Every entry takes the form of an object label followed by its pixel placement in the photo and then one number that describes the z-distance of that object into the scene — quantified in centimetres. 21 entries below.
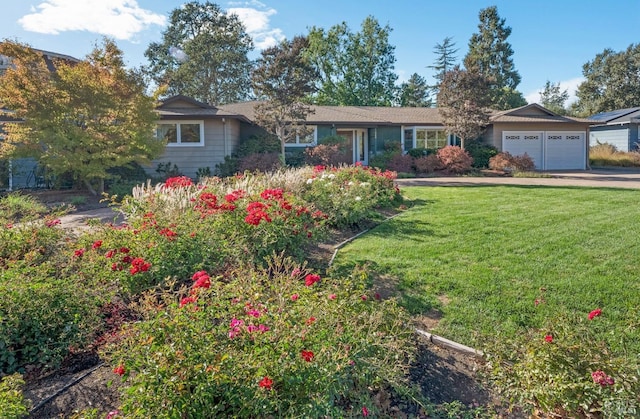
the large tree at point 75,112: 1109
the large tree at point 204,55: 3478
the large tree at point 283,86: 1437
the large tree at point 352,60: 3453
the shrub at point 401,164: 1756
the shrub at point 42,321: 276
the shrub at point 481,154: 1928
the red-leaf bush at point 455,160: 1717
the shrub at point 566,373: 249
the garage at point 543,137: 2006
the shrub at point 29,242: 412
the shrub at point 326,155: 1634
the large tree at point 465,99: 1661
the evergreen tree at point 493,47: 4203
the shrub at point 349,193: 686
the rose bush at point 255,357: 197
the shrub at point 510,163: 1761
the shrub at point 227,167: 1606
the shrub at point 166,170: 1584
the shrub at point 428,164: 1733
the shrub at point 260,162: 1514
